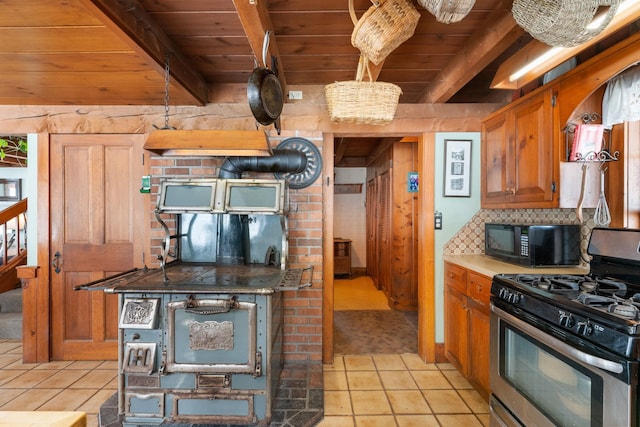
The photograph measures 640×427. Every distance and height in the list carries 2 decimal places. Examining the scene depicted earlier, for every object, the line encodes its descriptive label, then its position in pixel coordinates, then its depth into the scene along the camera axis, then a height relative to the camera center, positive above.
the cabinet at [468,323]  2.20 -0.79
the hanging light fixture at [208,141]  2.05 +0.43
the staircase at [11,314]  3.33 -1.03
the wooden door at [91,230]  2.88 -0.15
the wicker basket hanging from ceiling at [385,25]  1.52 +0.84
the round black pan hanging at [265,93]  1.72 +0.63
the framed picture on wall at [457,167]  2.89 +0.38
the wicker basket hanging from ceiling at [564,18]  1.19 +0.69
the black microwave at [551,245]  2.15 -0.21
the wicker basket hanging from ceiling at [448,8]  1.21 +0.73
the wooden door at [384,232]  4.80 -0.31
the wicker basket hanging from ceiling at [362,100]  2.04 +0.67
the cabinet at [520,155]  2.04 +0.38
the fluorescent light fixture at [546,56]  1.25 +0.81
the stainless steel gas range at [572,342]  1.14 -0.50
